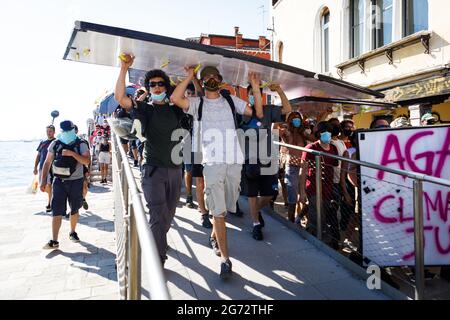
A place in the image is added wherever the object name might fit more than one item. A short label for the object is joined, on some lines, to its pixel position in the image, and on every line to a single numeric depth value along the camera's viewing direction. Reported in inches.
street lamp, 335.6
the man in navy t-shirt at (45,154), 289.4
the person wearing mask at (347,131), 219.1
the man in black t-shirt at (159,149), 121.6
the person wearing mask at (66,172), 197.6
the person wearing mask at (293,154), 201.9
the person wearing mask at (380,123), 193.9
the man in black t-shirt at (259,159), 160.1
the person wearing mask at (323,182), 167.6
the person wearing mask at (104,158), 464.8
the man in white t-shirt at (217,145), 120.3
